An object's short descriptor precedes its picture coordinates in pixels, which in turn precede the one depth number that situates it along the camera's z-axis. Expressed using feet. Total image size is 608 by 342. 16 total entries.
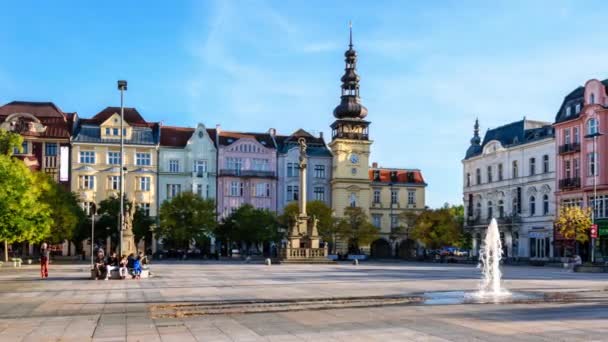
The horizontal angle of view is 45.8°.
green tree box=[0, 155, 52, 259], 146.61
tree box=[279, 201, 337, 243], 273.05
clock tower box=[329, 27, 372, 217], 304.30
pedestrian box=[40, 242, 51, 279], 117.19
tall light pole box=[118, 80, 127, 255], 113.21
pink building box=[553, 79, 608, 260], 212.43
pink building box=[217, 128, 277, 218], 292.61
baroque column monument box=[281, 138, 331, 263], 197.98
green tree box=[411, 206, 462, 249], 275.80
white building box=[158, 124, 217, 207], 285.84
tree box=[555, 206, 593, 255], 198.18
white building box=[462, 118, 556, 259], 240.73
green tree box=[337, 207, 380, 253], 287.07
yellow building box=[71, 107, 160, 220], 274.36
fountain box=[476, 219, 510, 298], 79.05
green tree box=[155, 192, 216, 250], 248.93
